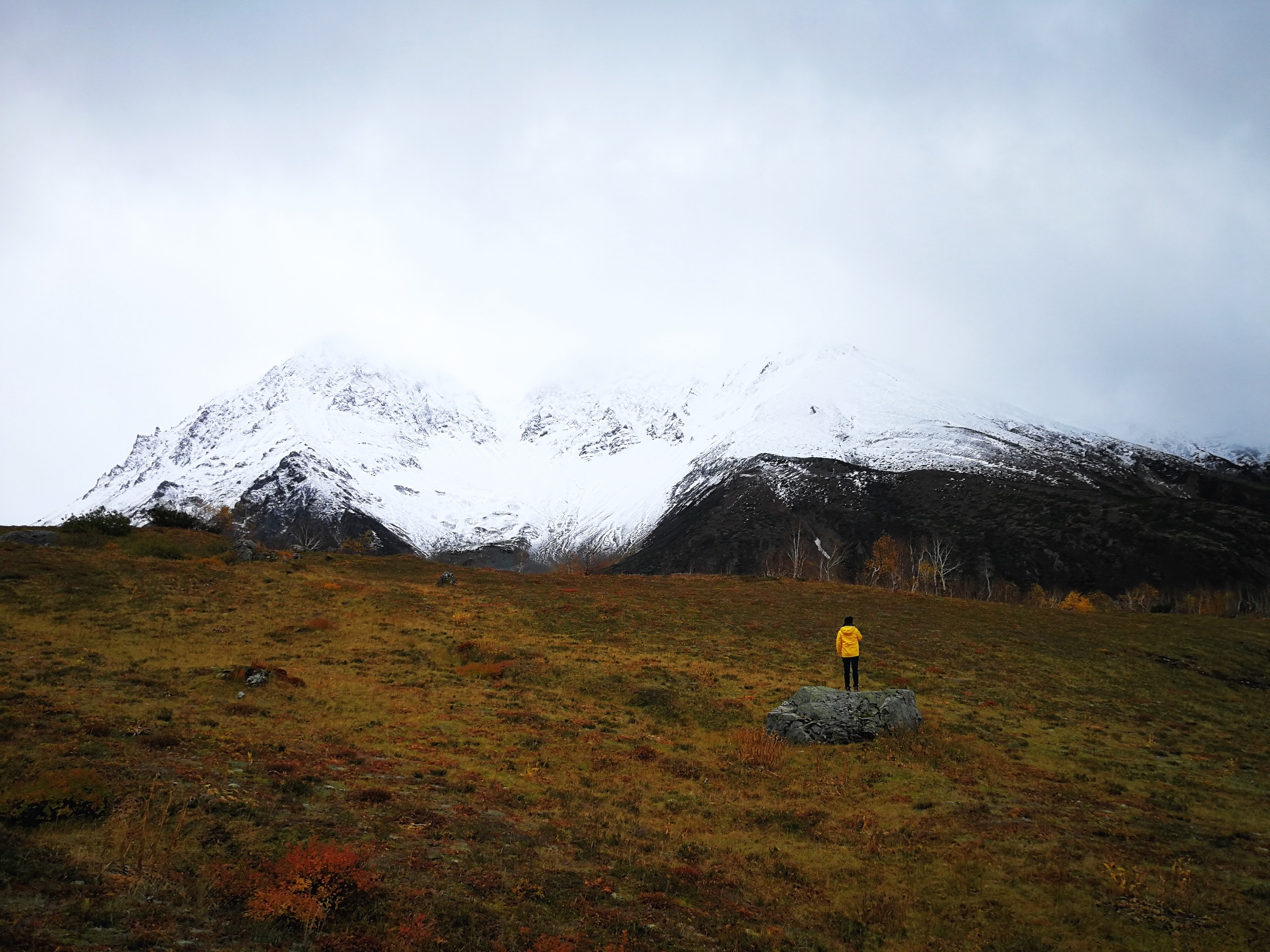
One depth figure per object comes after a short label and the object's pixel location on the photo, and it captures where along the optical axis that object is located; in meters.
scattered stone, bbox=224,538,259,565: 54.12
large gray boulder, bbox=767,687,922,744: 24.73
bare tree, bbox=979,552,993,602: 159.57
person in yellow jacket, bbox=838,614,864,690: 28.33
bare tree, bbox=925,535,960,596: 116.19
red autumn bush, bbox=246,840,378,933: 9.67
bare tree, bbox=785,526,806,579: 169.39
